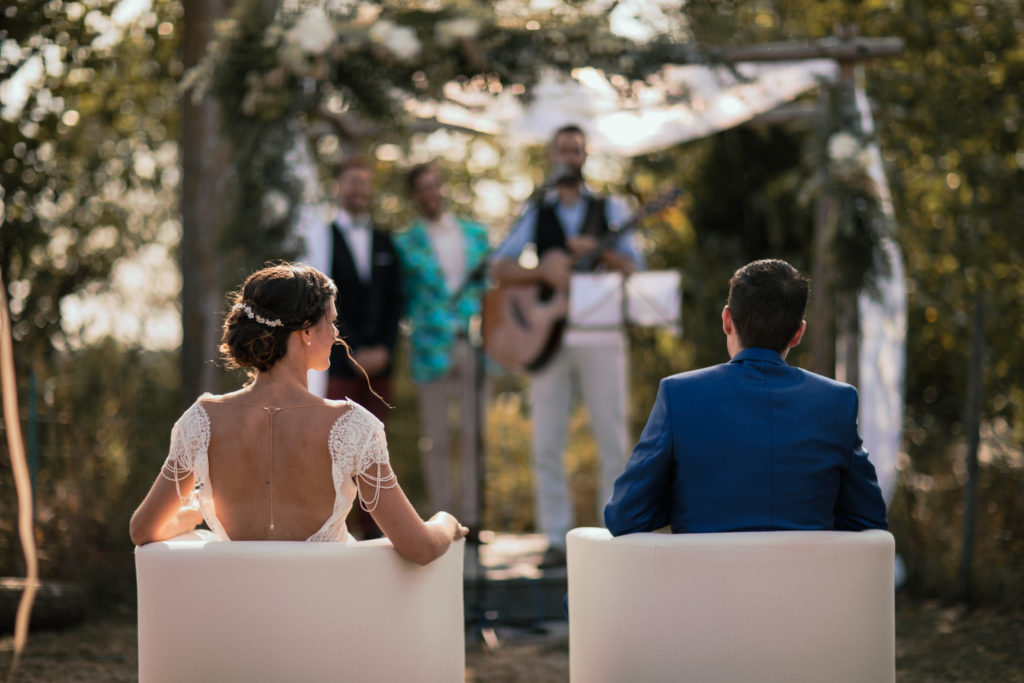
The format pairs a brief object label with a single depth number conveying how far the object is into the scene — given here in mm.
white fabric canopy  5516
